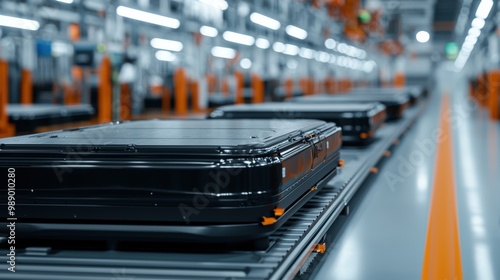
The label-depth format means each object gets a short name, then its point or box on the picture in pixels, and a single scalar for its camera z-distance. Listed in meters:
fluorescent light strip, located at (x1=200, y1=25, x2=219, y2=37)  15.00
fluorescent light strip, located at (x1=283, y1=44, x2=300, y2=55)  21.66
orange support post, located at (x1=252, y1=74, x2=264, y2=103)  20.98
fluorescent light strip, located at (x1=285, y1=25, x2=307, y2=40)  16.72
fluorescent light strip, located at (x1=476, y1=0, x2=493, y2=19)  12.36
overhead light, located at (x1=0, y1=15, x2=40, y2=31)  11.06
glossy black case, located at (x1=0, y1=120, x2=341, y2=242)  3.30
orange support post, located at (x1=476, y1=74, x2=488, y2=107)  26.16
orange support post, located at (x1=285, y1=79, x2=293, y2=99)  24.73
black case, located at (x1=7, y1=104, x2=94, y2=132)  11.11
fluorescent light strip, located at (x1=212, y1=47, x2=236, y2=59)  23.12
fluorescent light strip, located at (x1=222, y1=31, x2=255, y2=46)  15.44
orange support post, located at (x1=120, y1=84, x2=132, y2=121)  13.61
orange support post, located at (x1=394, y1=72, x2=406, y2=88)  38.66
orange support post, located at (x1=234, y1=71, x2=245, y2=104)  21.63
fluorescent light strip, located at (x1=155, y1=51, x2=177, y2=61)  24.68
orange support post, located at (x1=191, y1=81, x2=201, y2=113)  18.67
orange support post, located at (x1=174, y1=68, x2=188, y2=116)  18.86
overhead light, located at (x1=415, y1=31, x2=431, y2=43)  31.91
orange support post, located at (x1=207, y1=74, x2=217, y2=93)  27.05
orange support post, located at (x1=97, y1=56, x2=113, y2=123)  12.26
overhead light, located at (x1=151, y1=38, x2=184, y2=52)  19.23
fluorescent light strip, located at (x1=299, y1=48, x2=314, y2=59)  24.95
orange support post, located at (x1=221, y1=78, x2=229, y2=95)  28.13
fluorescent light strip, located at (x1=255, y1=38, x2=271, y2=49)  18.27
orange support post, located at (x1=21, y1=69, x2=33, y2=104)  15.04
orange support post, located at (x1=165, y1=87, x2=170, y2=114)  20.94
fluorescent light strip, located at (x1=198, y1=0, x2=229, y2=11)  11.15
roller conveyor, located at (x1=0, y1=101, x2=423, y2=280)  3.03
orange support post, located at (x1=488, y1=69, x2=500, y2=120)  17.78
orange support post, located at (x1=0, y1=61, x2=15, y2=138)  10.73
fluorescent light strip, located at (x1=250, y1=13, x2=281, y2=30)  13.18
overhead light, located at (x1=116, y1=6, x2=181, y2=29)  10.81
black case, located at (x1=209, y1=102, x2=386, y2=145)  7.68
